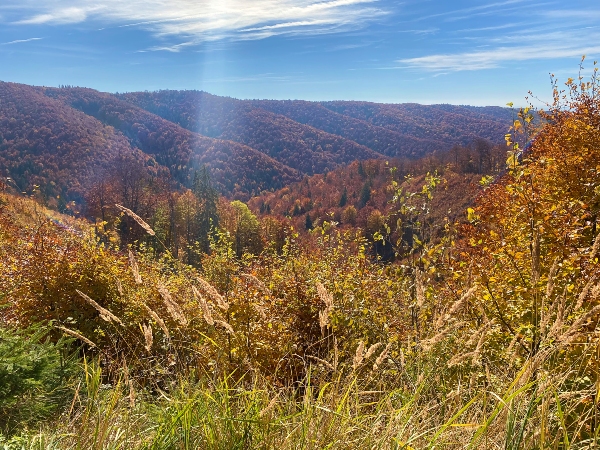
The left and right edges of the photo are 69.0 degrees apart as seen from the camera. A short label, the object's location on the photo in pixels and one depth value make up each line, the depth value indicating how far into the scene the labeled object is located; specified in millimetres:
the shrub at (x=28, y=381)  2994
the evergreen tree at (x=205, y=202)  57062
